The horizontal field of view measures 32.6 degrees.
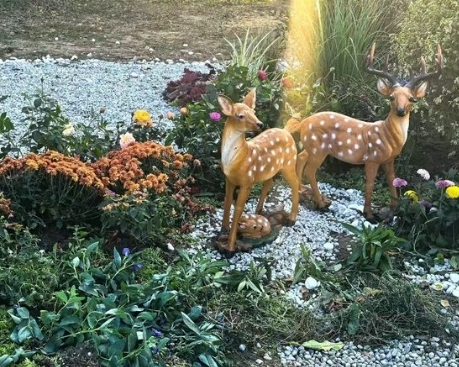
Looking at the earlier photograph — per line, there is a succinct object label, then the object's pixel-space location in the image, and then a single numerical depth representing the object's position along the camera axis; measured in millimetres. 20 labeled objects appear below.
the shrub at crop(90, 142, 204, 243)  4320
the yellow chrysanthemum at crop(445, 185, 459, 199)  4578
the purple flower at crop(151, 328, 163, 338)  3656
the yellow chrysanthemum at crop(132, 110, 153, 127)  5234
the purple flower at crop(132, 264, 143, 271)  4094
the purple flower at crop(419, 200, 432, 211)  4757
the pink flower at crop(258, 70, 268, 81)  6176
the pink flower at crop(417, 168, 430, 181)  4902
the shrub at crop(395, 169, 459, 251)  4695
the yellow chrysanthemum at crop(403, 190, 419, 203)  4879
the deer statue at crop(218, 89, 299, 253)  4301
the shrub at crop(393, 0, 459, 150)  5691
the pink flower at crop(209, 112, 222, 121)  5273
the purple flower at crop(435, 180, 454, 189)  4678
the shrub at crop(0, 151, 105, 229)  4402
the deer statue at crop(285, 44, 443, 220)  4809
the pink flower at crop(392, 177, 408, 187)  4879
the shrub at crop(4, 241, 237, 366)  3475
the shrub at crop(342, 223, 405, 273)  4391
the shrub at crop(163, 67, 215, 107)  7125
